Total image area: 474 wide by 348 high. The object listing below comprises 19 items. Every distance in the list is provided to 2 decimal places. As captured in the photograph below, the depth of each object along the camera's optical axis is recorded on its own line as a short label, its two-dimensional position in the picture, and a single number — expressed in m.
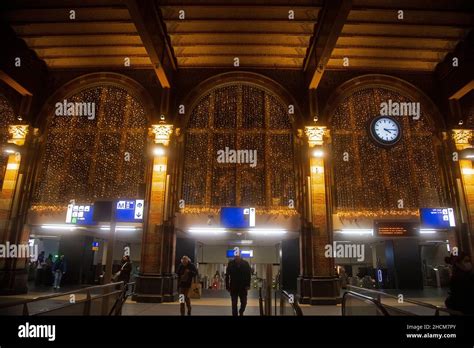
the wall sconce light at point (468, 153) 11.62
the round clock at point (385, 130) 13.27
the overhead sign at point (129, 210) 9.59
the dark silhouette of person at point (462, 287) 4.86
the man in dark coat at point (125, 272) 10.70
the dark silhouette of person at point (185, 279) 7.98
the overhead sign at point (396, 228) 11.41
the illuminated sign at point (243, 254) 20.58
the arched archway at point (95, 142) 12.77
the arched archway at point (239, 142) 12.80
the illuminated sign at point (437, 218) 11.85
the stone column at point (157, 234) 11.12
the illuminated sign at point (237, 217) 11.64
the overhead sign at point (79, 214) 10.74
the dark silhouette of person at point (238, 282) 7.70
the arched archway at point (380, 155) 12.62
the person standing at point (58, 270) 14.41
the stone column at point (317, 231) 11.16
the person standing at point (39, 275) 15.71
